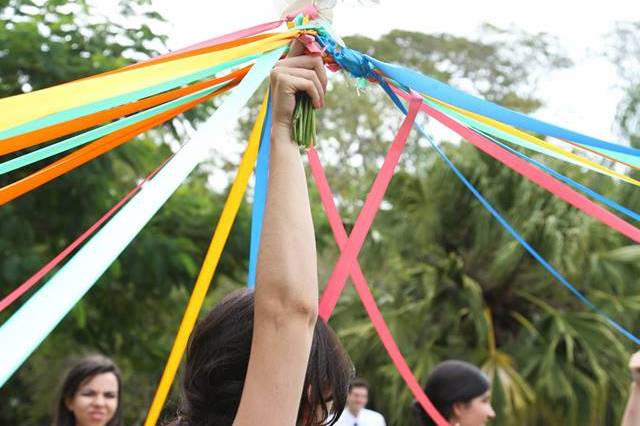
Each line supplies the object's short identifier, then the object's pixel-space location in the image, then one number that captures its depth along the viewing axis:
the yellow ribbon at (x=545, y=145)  2.84
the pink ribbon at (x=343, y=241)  2.90
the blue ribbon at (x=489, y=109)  2.50
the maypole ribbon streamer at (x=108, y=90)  2.13
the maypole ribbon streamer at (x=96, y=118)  2.36
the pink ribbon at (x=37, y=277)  2.58
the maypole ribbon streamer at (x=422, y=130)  2.77
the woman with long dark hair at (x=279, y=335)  1.69
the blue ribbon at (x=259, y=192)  2.91
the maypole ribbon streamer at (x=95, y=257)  1.59
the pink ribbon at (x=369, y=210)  2.35
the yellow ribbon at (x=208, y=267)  2.88
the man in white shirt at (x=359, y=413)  5.52
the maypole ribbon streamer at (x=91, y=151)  2.61
